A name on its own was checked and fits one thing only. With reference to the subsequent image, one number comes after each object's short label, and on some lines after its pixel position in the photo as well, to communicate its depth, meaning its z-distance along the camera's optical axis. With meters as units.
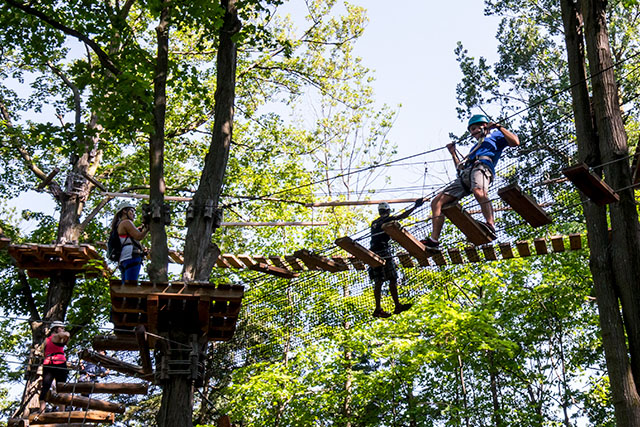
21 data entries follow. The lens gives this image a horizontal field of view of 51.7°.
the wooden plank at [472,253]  5.96
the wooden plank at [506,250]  5.75
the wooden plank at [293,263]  6.89
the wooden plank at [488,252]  5.89
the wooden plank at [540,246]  5.88
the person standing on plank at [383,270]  7.34
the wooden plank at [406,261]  6.51
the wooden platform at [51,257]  9.31
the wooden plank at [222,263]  7.63
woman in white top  6.68
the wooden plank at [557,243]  5.87
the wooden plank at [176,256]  7.52
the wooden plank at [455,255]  5.92
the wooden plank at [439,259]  5.91
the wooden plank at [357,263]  6.48
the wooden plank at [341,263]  6.58
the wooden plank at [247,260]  7.43
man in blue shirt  5.76
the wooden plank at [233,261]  7.54
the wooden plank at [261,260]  7.47
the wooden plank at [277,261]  7.32
